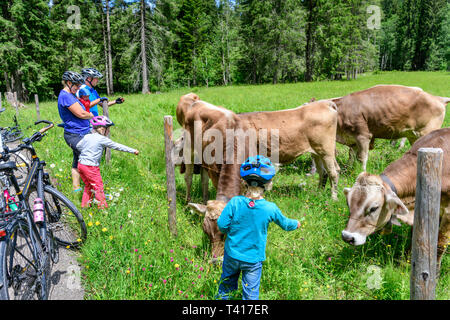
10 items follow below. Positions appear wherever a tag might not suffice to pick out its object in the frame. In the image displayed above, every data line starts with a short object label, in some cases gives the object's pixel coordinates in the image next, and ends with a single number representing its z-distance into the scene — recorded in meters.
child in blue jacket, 2.74
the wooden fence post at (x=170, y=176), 3.98
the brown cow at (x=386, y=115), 6.89
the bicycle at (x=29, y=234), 2.84
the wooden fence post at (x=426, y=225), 2.17
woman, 4.79
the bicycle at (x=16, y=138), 6.58
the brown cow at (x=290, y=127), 5.79
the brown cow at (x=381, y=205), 3.53
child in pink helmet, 4.54
